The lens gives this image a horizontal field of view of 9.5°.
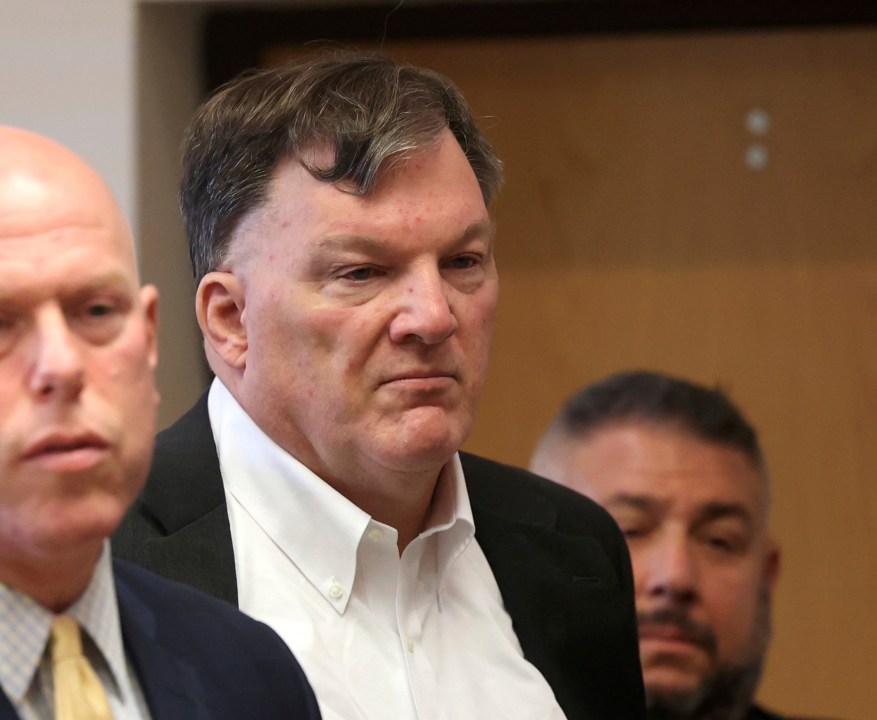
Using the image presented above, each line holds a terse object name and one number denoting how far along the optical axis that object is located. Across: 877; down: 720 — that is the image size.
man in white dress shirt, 3.66
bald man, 3.25
